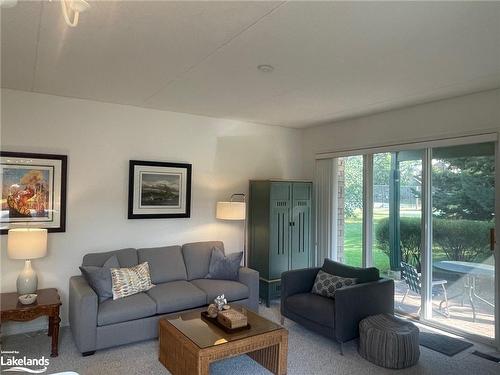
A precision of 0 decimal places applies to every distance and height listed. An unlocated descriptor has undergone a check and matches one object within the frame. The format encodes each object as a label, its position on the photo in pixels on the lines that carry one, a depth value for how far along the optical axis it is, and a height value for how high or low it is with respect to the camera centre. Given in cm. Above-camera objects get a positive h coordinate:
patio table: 350 -76
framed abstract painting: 351 +6
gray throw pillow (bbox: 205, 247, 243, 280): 422 -85
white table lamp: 315 -49
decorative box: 282 -101
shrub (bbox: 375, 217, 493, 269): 355 -42
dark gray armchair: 324 -106
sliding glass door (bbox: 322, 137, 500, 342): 353 -32
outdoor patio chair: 385 -97
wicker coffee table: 251 -112
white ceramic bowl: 309 -93
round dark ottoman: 298 -126
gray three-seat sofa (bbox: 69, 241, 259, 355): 311 -101
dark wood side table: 296 -100
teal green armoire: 469 -43
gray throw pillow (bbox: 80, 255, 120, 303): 336 -81
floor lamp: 440 -16
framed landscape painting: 421 +10
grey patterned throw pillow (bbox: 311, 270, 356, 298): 366 -92
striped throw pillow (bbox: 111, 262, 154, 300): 345 -86
